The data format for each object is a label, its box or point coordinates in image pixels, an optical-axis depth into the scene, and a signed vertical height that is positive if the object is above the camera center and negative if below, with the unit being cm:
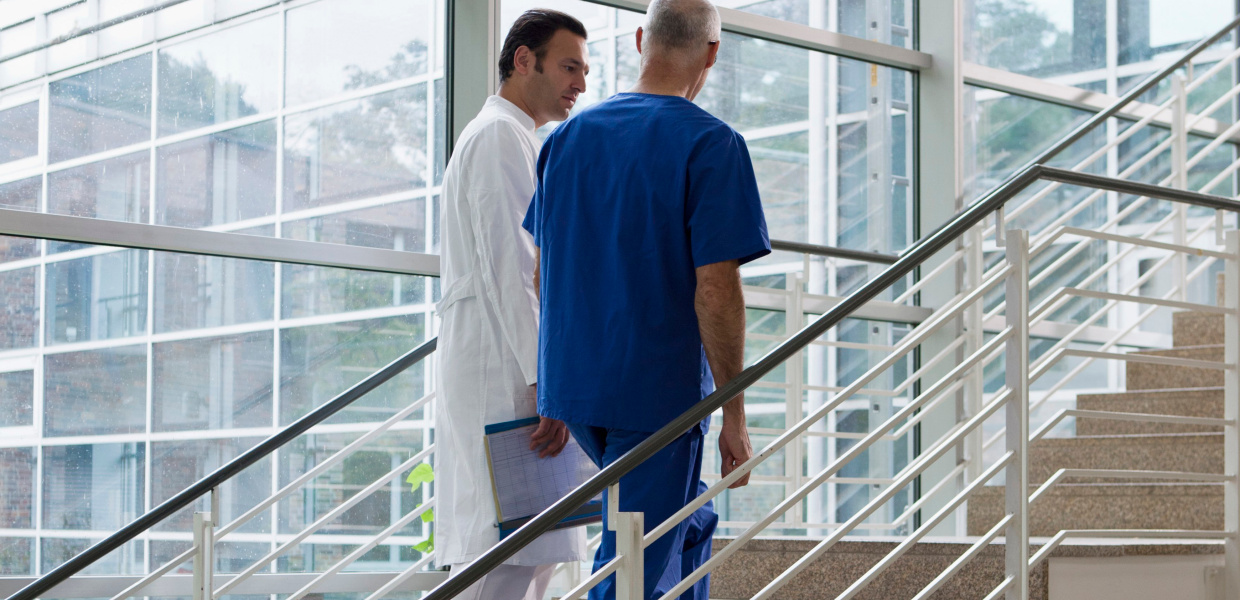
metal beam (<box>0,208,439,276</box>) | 351 +25
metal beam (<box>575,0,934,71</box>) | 483 +116
